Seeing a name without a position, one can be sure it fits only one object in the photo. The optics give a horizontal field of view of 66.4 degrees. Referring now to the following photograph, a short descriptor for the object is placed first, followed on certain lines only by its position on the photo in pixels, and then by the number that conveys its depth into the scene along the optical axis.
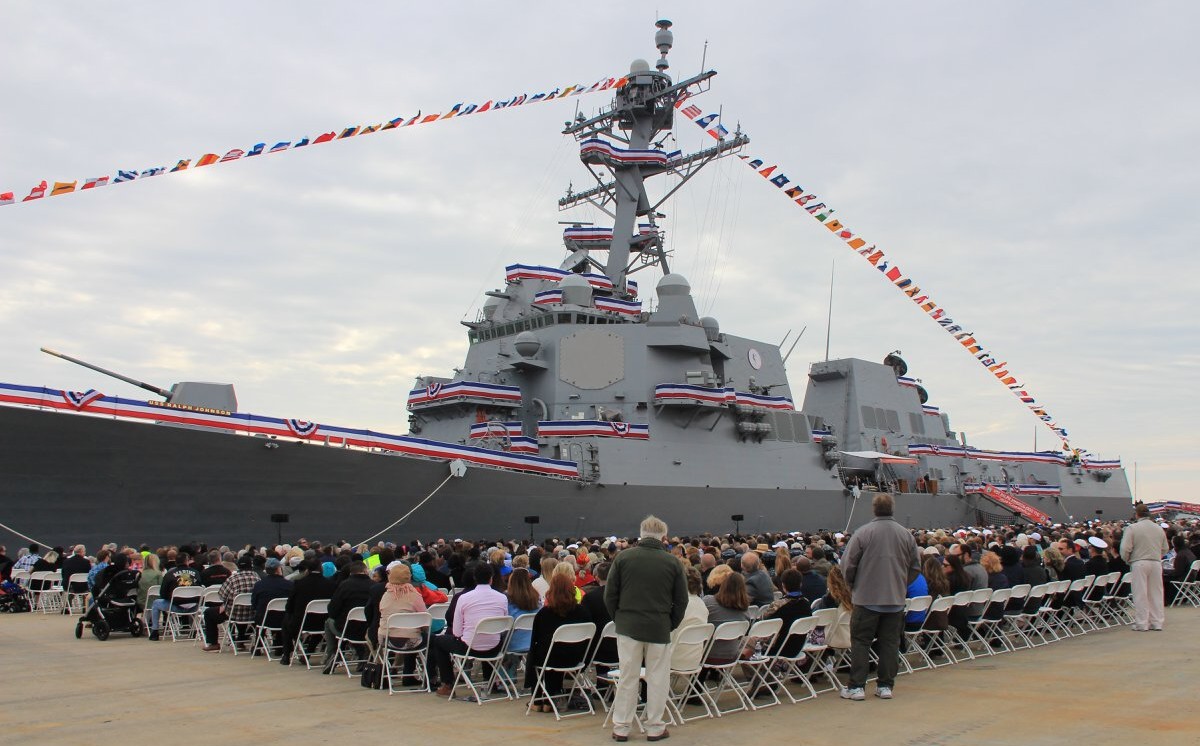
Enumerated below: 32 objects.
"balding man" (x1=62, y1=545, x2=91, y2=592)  12.30
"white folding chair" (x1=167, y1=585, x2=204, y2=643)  9.97
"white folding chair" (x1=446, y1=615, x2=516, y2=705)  6.63
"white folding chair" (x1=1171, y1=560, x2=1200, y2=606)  13.27
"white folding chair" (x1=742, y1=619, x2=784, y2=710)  6.52
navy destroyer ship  14.71
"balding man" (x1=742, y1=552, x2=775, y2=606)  7.95
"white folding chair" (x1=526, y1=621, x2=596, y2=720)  6.27
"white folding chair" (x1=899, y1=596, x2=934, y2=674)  7.82
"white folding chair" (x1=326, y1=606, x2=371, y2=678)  7.79
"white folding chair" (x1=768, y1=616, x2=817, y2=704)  6.67
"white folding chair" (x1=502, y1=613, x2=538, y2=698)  6.95
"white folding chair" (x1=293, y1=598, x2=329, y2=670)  8.29
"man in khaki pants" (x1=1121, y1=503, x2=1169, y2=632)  10.18
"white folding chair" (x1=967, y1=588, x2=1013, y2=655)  8.68
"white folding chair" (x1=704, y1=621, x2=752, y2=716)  6.32
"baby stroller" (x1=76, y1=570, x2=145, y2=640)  10.12
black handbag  7.26
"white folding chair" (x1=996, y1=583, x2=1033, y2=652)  9.14
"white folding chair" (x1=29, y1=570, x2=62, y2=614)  12.68
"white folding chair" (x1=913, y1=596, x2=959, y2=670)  8.08
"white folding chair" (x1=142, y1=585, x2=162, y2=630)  10.47
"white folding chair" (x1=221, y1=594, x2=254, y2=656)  9.04
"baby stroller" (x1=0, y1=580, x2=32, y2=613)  13.16
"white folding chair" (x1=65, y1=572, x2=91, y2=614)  12.11
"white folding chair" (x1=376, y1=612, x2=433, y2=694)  7.14
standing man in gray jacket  6.72
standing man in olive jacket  5.58
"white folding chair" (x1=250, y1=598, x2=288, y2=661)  8.66
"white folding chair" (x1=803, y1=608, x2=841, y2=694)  7.09
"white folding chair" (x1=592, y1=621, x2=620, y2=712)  6.43
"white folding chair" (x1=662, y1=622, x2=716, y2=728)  6.08
